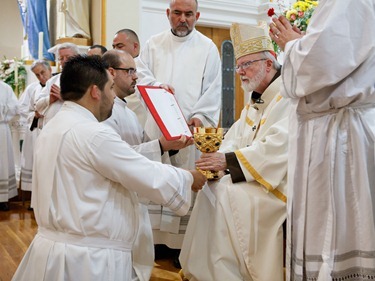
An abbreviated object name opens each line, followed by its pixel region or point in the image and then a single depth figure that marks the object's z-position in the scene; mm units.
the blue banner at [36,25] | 8328
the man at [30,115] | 6438
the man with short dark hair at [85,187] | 2375
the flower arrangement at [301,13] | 4520
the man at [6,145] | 6531
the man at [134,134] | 3146
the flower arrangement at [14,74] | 8016
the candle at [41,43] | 7159
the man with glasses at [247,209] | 2928
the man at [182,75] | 3990
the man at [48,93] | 4543
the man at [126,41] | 4656
